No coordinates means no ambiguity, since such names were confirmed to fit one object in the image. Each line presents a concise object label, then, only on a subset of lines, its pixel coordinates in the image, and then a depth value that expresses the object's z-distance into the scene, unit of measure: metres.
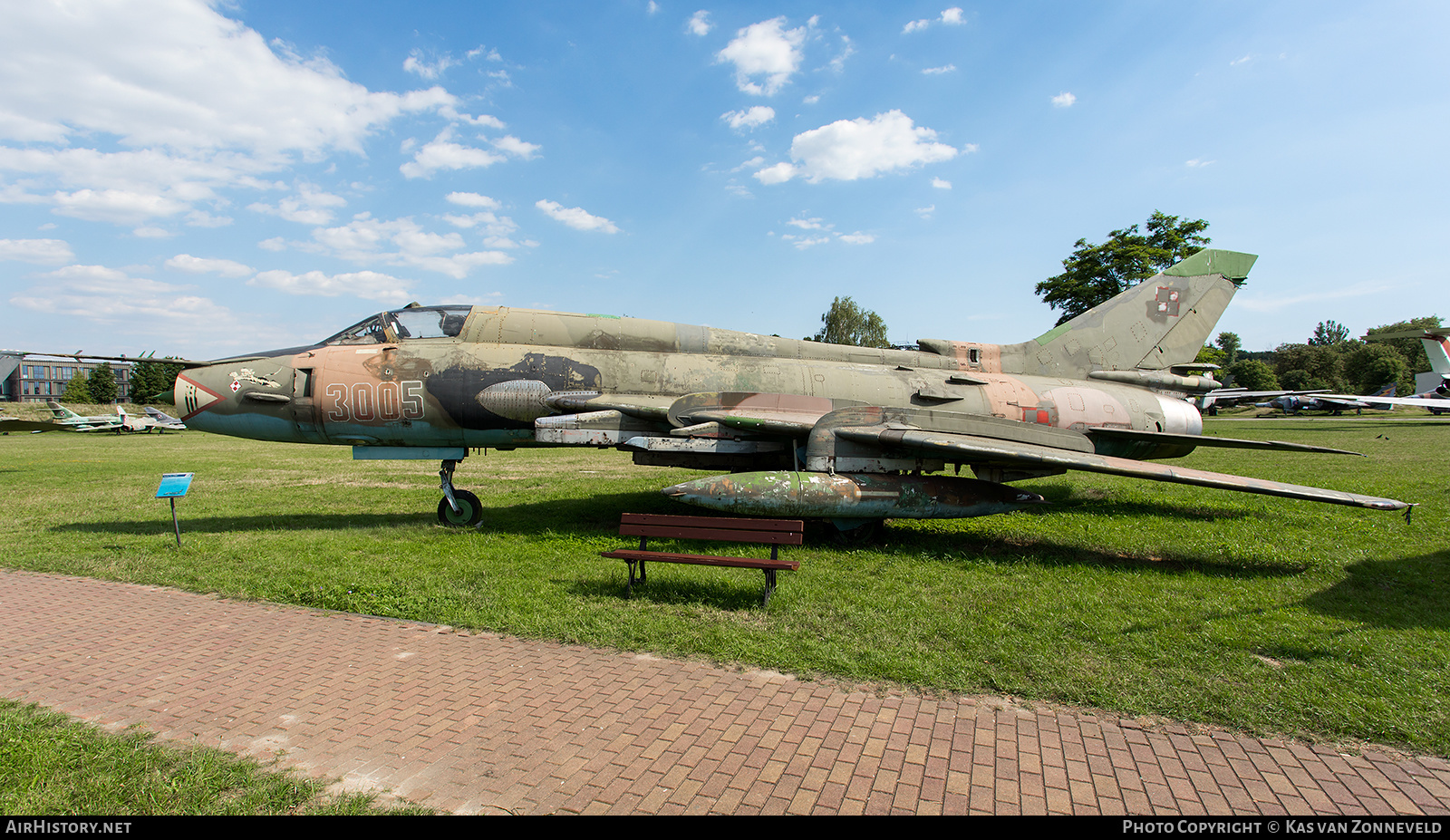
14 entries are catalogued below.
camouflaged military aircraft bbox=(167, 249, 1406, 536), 8.43
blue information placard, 7.91
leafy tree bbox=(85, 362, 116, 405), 72.69
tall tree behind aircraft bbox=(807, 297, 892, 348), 60.12
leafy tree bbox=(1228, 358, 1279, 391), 68.75
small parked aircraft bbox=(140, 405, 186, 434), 38.81
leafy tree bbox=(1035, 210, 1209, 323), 33.38
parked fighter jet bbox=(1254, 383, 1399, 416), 51.55
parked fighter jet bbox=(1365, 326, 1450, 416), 33.59
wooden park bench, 5.94
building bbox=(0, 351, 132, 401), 86.06
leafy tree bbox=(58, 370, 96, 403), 69.56
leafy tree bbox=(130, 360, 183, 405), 70.81
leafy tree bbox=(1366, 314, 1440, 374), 65.50
